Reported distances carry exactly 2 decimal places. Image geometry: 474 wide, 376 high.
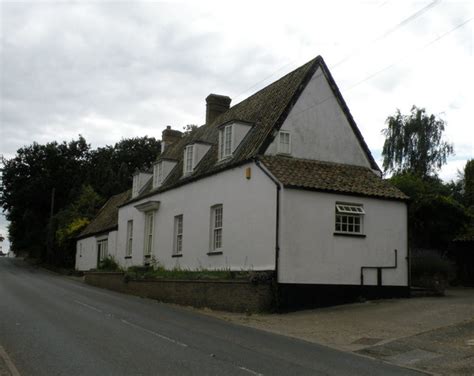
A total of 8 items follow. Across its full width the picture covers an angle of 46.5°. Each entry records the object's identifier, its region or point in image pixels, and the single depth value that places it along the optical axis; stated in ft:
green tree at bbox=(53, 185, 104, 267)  160.97
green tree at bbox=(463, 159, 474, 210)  132.16
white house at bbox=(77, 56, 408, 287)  61.36
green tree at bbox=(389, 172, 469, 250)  88.69
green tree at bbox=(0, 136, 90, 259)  190.39
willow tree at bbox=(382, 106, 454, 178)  149.07
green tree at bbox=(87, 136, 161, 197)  190.08
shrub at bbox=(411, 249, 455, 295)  68.80
